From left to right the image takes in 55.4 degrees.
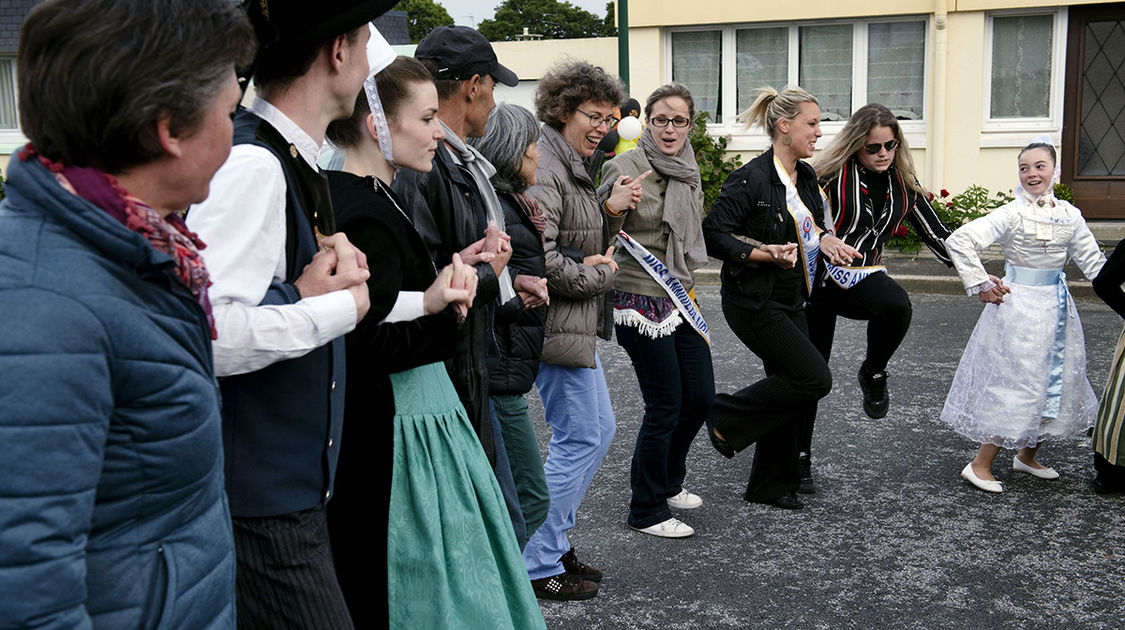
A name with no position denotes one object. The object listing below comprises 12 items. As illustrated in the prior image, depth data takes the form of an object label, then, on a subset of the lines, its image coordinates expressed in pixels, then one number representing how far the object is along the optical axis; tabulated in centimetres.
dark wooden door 1455
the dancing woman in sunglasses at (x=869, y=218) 577
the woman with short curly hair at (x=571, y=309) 444
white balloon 793
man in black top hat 196
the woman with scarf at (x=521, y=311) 383
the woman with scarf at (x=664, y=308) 503
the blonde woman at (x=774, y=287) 532
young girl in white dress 572
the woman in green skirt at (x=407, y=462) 250
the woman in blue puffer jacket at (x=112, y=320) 133
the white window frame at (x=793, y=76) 1529
